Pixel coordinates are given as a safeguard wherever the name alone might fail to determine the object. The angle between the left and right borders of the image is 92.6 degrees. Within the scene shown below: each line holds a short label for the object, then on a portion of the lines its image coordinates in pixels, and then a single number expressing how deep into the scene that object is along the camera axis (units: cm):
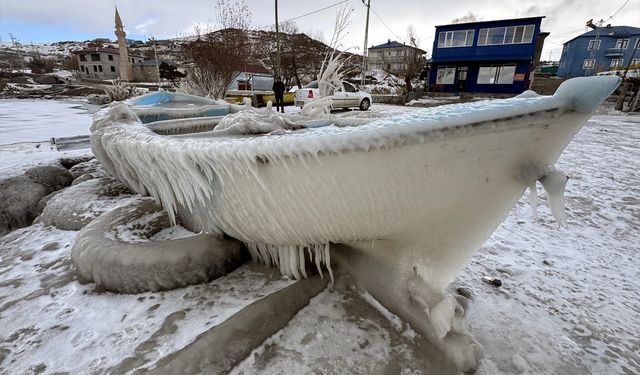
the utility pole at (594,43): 3693
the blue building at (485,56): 1822
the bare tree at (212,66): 1094
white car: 1164
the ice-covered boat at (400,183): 97
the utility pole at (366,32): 1719
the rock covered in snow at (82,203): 243
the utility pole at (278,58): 1589
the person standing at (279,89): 1173
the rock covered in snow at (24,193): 291
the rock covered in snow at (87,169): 373
